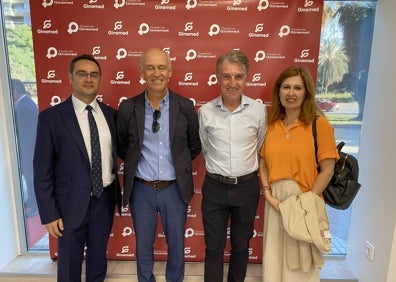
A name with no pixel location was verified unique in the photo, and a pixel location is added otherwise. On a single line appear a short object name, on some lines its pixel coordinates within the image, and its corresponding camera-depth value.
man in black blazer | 1.98
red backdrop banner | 2.32
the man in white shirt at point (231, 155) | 1.88
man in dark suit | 1.82
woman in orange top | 1.79
